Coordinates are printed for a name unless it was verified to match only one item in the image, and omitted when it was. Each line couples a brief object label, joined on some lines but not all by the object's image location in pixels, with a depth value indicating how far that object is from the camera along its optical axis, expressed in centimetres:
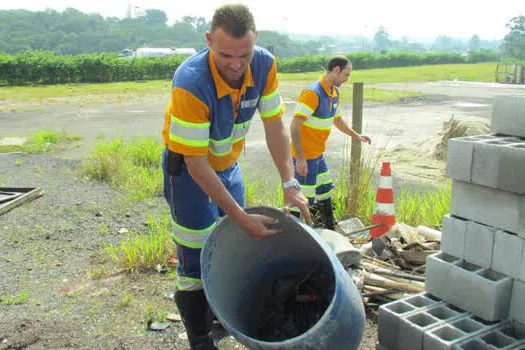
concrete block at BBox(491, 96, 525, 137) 263
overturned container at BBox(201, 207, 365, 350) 252
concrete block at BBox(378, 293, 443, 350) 269
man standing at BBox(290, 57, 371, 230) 495
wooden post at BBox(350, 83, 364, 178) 532
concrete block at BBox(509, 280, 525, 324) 247
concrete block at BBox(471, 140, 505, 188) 249
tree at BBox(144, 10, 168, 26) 18775
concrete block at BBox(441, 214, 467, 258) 274
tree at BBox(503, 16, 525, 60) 8606
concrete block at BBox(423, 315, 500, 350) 240
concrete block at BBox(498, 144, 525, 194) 237
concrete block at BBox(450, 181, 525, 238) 244
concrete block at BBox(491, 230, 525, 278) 244
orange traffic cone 486
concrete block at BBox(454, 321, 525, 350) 239
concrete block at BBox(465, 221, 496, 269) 258
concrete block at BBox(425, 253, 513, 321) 251
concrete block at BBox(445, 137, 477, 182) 265
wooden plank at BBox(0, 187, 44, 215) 576
